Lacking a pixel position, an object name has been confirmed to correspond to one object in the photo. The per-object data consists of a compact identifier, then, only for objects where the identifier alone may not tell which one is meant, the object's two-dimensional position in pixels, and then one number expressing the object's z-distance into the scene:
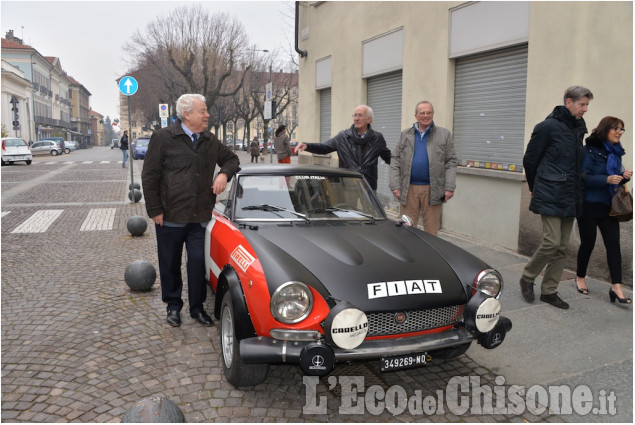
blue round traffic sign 13.78
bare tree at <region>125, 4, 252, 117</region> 35.47
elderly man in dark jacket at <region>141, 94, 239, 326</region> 4.33
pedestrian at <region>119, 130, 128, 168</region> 25.78
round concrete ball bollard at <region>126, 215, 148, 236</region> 8.66
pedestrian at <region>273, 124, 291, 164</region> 14.11
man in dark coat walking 4.75
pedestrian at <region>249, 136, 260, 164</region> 35.72
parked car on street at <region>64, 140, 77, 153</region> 55.34
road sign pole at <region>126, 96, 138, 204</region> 12.86
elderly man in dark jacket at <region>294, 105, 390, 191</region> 6.14
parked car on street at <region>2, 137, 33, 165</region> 28.36
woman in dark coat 4.94
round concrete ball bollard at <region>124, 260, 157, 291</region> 5.50
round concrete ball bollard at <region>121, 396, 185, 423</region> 2.38
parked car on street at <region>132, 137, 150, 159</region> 37.53
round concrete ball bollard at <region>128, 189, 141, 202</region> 12.89
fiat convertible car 2.91
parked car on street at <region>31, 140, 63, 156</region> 44.38
